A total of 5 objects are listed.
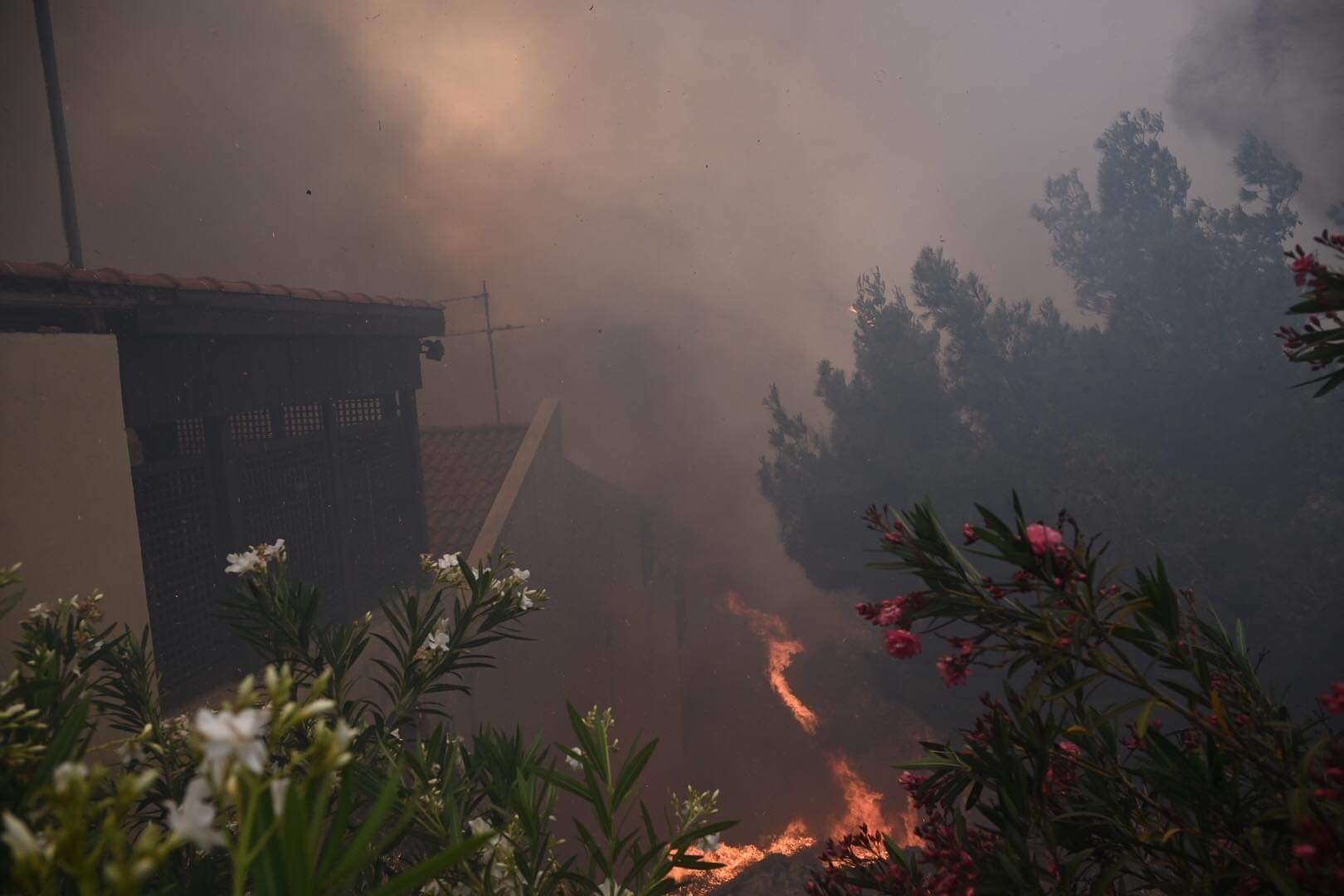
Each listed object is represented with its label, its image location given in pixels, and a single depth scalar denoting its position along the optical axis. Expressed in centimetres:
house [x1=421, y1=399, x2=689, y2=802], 932
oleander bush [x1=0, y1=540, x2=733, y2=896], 64
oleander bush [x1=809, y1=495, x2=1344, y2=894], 118
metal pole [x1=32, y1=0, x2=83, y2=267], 606
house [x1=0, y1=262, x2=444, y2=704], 346
